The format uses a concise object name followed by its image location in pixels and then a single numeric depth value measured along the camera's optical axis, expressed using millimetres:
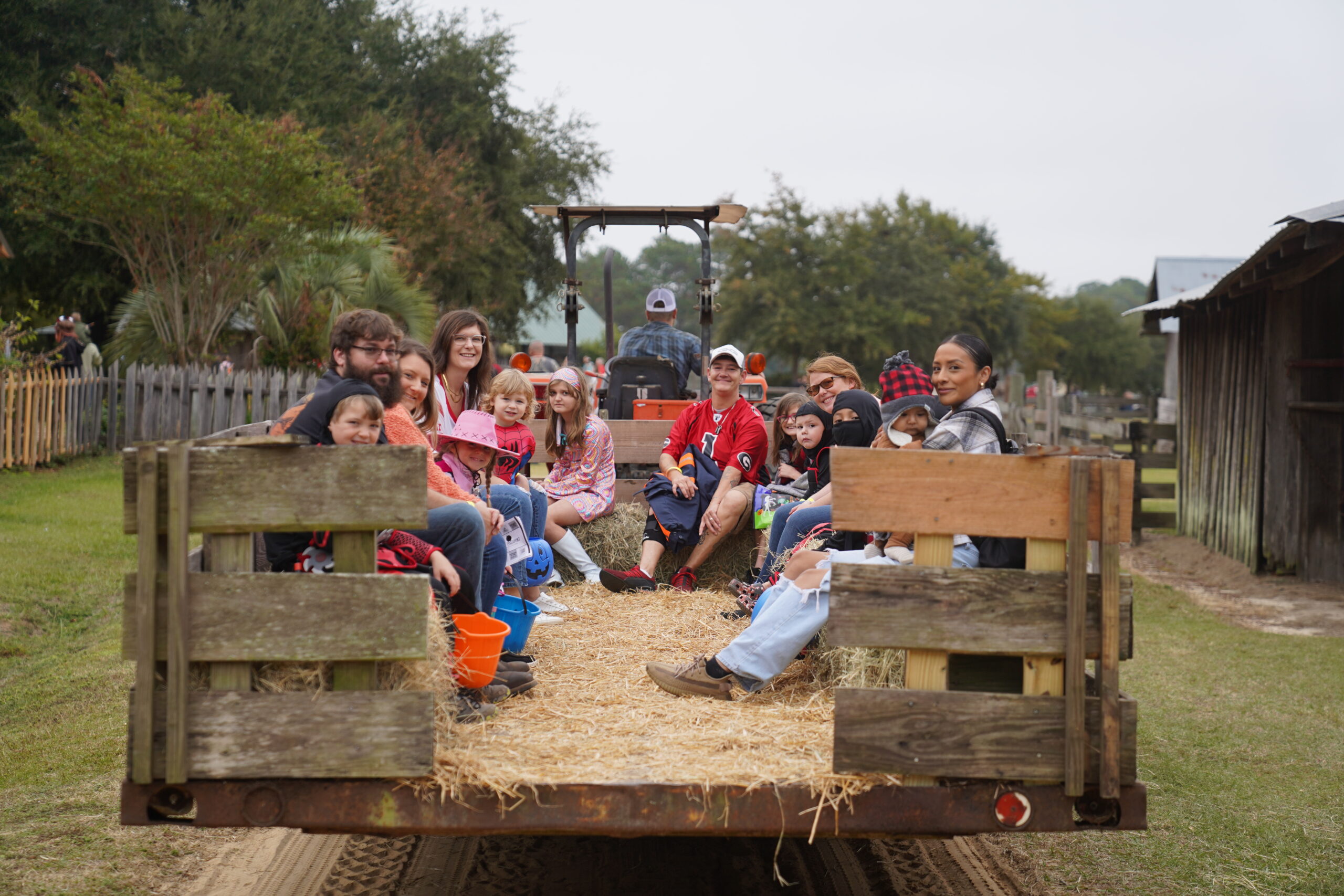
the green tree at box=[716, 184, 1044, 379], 42438
